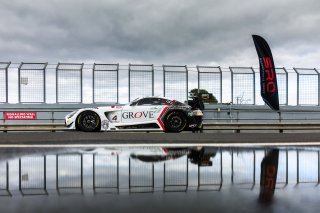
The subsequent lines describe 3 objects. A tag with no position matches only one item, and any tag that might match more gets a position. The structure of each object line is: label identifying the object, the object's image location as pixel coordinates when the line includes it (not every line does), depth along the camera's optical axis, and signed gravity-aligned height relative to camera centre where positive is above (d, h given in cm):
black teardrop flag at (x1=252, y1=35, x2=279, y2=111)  1642 +184
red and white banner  1459 -65
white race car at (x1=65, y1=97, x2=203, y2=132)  1012 -51
